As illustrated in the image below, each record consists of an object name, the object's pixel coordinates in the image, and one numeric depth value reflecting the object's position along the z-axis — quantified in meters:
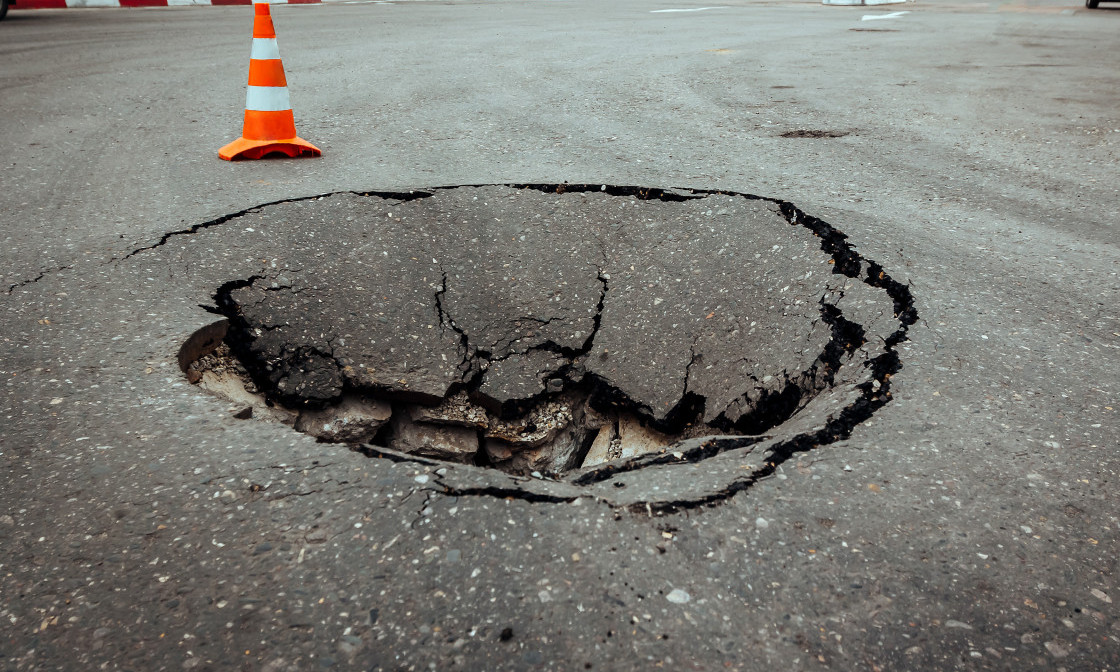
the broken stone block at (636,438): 3.43
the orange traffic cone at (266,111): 4.72
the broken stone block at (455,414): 3.49
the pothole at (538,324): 3.14
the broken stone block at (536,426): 3.62
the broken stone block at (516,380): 3.54
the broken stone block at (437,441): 3.50
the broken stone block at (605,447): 3.54
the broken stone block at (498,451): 3.64
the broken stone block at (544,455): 3.64
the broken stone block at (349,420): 3.28
